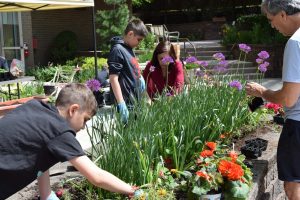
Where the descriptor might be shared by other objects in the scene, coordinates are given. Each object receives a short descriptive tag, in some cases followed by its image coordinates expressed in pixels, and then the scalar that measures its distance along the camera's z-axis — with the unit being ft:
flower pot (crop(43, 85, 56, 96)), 29.22
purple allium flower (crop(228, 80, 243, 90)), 14.35
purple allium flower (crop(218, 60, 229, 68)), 16.64
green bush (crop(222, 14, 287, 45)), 50.29
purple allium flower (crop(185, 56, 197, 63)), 16.23
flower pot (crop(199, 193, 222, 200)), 9.15
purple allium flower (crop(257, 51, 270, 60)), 15.92
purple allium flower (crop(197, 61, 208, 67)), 17.35
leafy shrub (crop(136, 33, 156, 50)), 57.38
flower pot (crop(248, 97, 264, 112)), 12.80
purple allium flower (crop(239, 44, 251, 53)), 16.00
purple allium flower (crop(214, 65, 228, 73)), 16.65
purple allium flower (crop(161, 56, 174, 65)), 14.75
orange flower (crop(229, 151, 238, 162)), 9.95
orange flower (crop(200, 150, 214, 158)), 10.17
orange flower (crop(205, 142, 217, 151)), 10.65
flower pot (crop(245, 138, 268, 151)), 13.42
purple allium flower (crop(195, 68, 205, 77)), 16.78
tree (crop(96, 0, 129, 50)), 55.67
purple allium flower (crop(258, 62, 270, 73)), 15.75
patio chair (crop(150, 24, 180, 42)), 68.11
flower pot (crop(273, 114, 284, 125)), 15.41
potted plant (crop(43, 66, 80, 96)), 29.46
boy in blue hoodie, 13.55
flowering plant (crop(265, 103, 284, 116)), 18.02
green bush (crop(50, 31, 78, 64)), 58.78
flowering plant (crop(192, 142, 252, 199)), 9.18
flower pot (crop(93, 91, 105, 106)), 29.51
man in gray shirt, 9.11
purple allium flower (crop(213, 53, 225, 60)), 16.60
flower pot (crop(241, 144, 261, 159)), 12.66
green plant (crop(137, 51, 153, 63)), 48.65
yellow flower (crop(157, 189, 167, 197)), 8.79
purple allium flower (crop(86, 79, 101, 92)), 12.64
